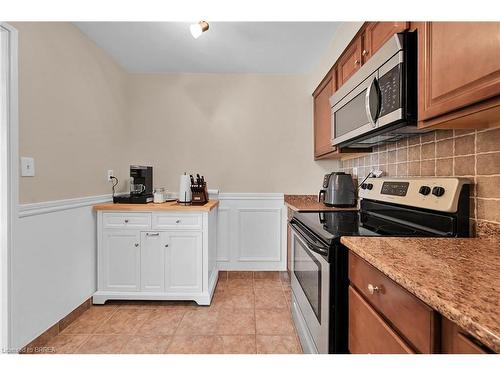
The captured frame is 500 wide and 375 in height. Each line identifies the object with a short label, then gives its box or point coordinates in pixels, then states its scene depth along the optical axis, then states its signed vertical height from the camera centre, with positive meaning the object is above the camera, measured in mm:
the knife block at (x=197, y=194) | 2457 -82
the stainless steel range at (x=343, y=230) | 1109 -214
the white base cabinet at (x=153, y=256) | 2254 -621
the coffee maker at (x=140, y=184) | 2506 +12
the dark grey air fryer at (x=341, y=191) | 2205 -43
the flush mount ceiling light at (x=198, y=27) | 1861 +1148
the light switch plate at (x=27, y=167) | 1539 +110
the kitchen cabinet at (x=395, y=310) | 602 -342
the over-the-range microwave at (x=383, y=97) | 1151 +473
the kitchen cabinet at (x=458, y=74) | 760 +381
